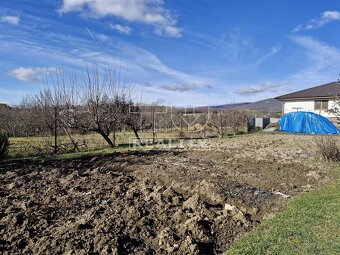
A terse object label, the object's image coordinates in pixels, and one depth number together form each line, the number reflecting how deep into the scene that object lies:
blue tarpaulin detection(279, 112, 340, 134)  20.59
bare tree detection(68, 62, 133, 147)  12.96
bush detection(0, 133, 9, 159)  9.97
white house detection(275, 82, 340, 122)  24.59
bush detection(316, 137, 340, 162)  8.53
